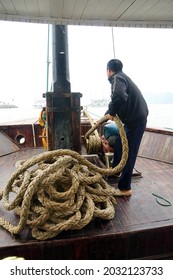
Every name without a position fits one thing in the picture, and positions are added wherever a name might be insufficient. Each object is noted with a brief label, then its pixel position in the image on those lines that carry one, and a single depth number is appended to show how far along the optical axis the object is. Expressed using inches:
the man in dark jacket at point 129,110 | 89.9
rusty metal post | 100.2
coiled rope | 67.2
